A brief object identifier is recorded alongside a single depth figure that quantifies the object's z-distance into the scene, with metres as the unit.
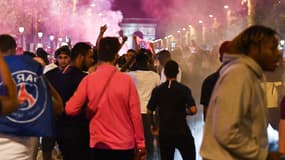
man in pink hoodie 8.27
